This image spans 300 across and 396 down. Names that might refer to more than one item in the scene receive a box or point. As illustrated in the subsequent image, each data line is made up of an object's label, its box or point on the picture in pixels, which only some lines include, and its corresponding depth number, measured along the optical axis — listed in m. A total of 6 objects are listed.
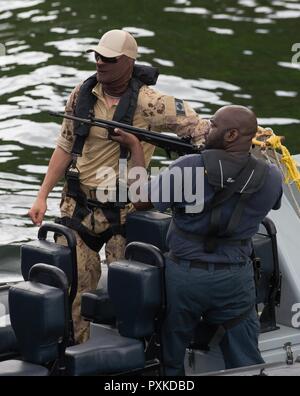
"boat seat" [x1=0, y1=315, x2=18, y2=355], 12.83
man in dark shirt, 12.26
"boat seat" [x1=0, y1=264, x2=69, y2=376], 11.70
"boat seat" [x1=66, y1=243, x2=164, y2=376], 12.21
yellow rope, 13.87
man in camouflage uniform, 13.92
